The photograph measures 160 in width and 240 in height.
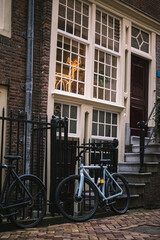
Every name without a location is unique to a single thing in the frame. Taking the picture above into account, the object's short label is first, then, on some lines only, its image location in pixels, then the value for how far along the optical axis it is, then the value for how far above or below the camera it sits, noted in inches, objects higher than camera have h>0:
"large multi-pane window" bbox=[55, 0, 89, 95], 331.0 +94.9
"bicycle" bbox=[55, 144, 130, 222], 228.3 -40.5
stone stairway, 308.3 -31.1
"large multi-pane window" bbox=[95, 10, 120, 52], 369.3 +123.0
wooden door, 407.5 +60.1
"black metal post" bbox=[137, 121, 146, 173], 314.4 -6.7
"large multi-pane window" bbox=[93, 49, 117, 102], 365.5 +70.7
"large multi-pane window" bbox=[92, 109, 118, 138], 358.9 +16.8
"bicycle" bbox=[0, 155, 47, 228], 193.2 -38.5
